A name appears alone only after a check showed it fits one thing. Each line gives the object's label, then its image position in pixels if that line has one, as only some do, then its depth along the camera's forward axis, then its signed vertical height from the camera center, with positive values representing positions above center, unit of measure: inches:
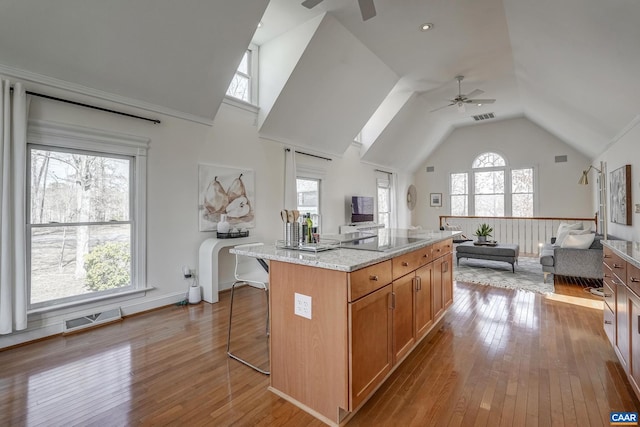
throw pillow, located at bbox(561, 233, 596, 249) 177.8 -17.2
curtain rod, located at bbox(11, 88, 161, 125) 109.8 +44.1
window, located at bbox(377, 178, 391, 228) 329.7 +12.4
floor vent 116.9 -43.5
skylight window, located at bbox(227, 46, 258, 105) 185.4 +84.9
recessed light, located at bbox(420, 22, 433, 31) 152.2 +96.5
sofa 172.7 -29.6
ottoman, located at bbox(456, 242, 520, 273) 209.2 -28.6
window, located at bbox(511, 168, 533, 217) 321.1 +22.1
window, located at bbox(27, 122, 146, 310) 113.5 -2.9
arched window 336.5 +33.3
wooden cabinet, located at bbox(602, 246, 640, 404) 69.1 -26.8
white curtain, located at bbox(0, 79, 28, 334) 99.3 +2.5
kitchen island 64.7 -26.4
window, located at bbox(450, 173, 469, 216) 356.8 +22.8
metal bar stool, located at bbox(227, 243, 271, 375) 92.5 -30.1
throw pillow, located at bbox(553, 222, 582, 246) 230.6 -12.9
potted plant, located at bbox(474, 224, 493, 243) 234.4 -16.8
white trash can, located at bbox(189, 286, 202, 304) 151.2 -41.3
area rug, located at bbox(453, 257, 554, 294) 178.9 -42.6
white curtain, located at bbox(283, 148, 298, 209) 207.0 +22.9
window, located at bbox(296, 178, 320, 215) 236.1 +15.2
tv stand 264.5 -12.1
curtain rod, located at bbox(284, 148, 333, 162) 217.5 +45.5
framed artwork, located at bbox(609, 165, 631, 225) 161.8 +10.1
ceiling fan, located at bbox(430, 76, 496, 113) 212.0 +81.5
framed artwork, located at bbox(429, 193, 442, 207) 374.0 +17.3
